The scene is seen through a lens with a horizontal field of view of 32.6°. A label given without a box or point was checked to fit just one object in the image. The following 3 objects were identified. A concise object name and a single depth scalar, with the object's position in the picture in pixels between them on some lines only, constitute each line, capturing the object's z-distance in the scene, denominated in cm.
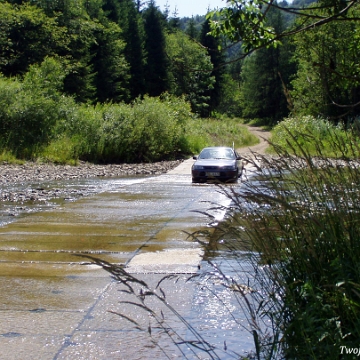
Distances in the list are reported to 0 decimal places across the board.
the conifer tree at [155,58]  7619
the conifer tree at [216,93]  8320
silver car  2108
